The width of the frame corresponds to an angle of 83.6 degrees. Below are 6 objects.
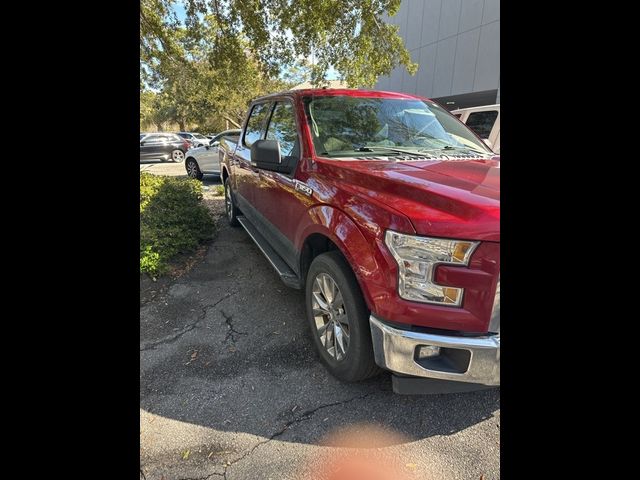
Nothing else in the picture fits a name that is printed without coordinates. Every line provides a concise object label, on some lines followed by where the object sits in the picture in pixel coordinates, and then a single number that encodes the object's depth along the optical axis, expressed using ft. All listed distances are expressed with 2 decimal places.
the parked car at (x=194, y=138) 64.53
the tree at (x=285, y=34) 19.49
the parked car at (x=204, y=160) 35.22
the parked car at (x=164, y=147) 60.29
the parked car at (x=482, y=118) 25.78
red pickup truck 5.63
